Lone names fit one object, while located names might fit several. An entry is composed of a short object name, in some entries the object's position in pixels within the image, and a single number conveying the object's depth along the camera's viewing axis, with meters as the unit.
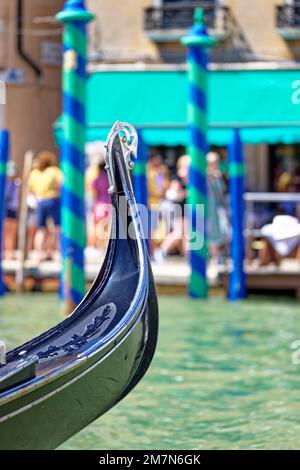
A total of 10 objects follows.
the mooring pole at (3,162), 18.41
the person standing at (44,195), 19.44
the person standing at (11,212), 20.31
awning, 23.31
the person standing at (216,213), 18.48
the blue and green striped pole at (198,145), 17.39
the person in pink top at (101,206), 19.58
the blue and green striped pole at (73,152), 15.22
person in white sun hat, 18.61
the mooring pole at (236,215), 17.72
